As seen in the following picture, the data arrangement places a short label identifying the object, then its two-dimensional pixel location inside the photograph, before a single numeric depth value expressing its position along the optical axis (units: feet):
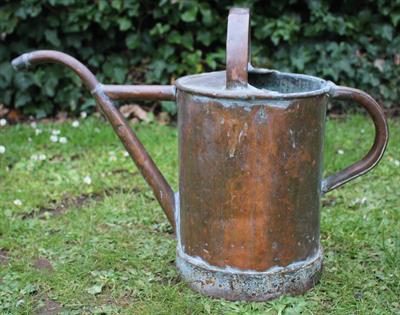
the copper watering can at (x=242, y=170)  7.18
